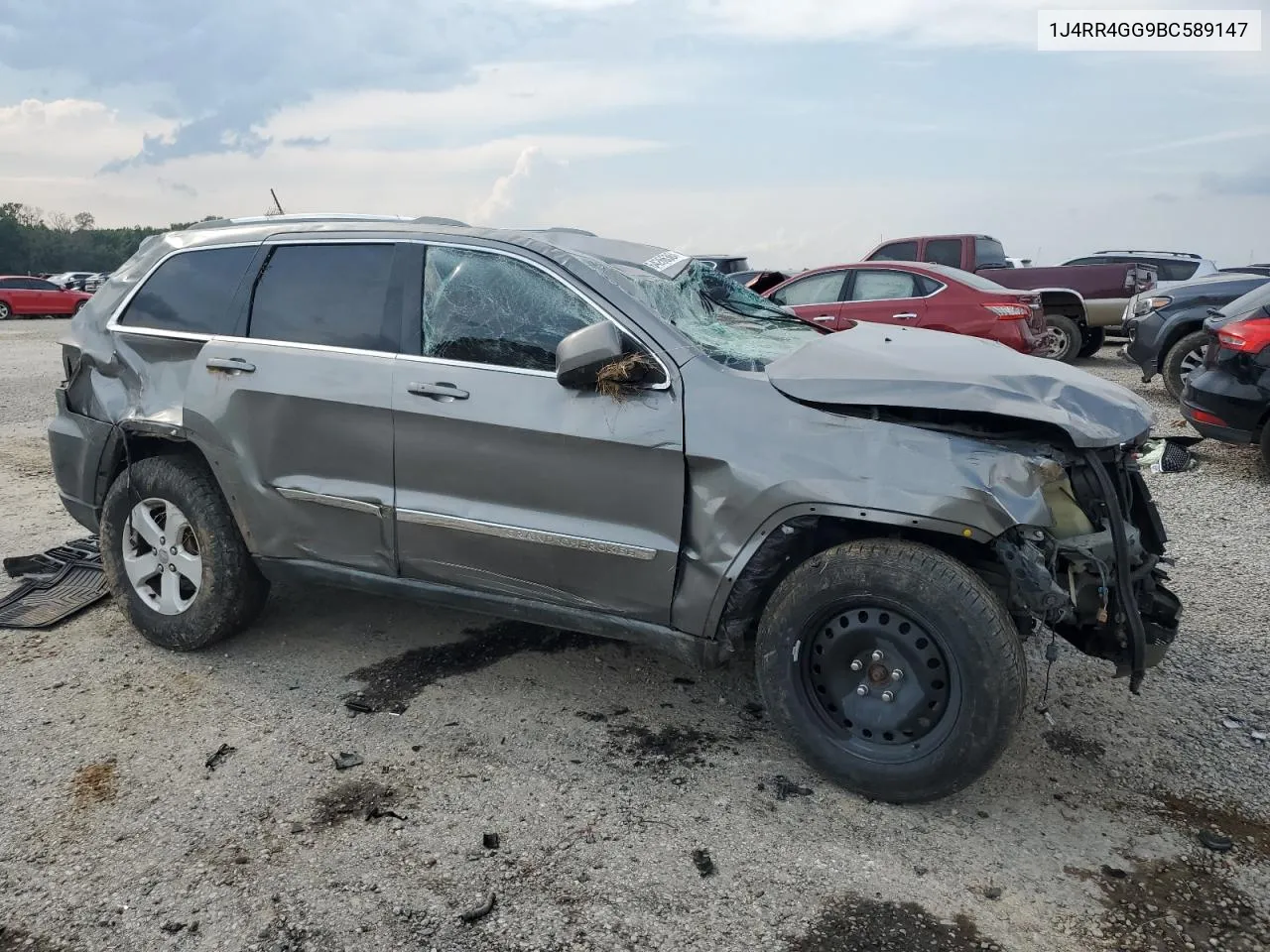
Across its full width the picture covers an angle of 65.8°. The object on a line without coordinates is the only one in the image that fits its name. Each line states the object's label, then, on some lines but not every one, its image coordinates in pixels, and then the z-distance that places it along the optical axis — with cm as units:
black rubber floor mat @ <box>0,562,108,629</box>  474
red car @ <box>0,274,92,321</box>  2769
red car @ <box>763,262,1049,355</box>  1061
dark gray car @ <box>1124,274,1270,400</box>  991
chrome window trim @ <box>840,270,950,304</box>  1079
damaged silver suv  310
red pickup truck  1458
